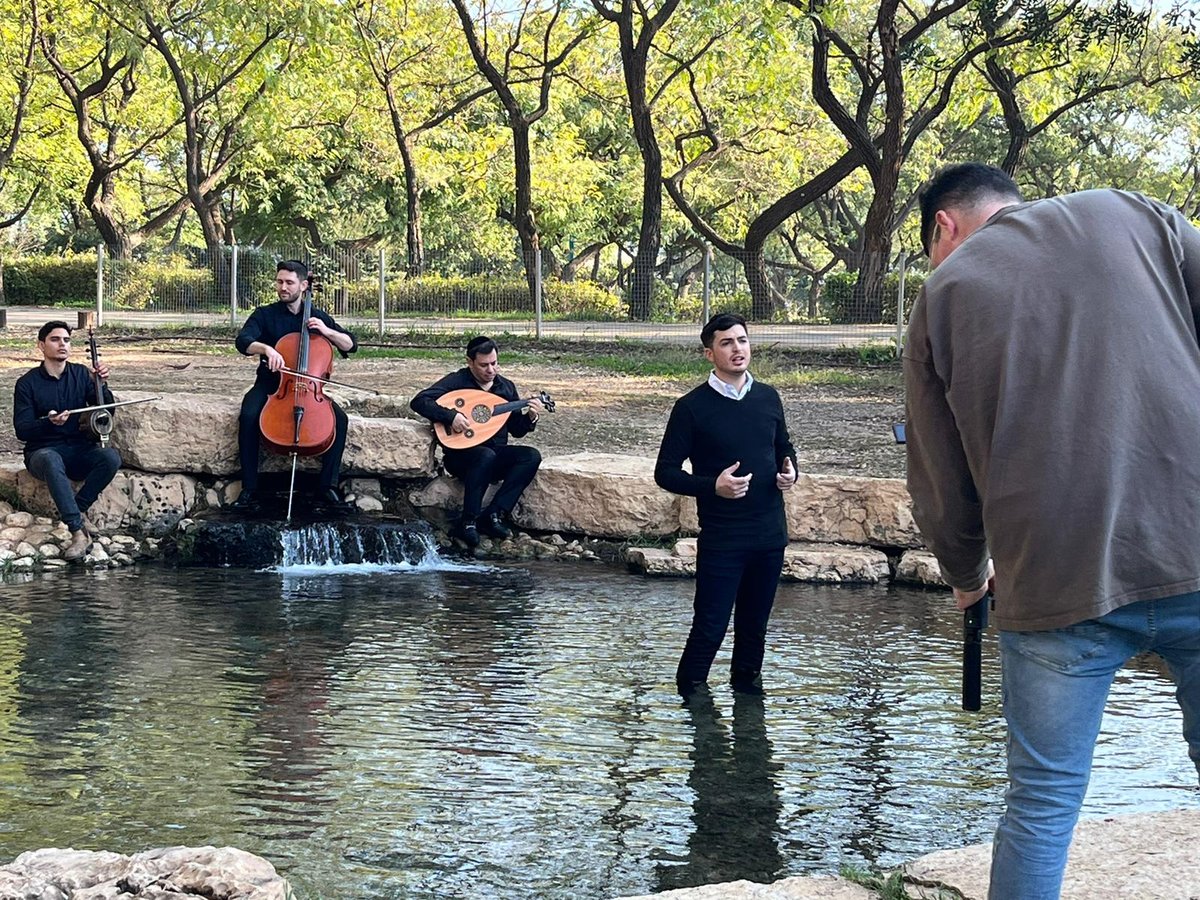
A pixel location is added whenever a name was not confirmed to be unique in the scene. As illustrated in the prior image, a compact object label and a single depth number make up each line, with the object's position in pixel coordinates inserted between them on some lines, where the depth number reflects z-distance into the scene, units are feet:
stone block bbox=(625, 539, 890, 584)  32.22
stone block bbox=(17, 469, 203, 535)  34.17
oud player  34.63
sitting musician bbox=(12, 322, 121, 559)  32.32
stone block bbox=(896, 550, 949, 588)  31.86
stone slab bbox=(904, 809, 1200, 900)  11.76
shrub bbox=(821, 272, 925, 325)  75.87
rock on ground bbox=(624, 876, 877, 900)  11.68
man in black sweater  20.02
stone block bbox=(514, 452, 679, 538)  34.01
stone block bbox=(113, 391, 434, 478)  34.45
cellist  34.50
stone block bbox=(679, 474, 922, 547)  32.78
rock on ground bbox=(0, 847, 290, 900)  10.23
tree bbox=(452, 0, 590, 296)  88.63
